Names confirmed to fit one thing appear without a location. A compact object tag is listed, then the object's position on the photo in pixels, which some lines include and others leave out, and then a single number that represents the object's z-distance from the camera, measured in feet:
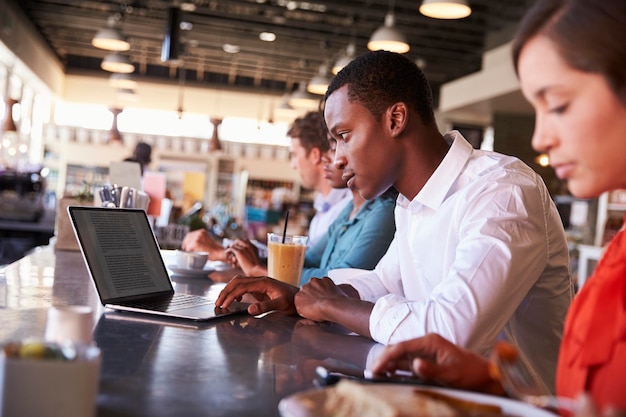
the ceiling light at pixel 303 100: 34.60
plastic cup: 7.82
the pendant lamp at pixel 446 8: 19.03
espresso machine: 23.85
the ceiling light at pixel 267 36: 40.24
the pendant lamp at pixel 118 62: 31.80
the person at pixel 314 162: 13.61
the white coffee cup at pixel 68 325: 3.68
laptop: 5.89
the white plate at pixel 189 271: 8.71
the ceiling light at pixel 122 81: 40.62
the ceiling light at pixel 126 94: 45.83
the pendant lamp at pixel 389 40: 23.00
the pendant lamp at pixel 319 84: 29.50
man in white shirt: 5.02
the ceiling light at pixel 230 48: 43.73
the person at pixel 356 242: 8.95
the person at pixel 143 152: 24.18
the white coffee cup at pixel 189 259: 8.79
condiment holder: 2.68
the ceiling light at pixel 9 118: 24.58
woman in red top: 3.25
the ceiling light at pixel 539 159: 35.27
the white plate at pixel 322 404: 2.85
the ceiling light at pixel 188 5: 35.42
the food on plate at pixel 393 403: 2.63
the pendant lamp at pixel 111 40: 26.94
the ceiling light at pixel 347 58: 26.25
